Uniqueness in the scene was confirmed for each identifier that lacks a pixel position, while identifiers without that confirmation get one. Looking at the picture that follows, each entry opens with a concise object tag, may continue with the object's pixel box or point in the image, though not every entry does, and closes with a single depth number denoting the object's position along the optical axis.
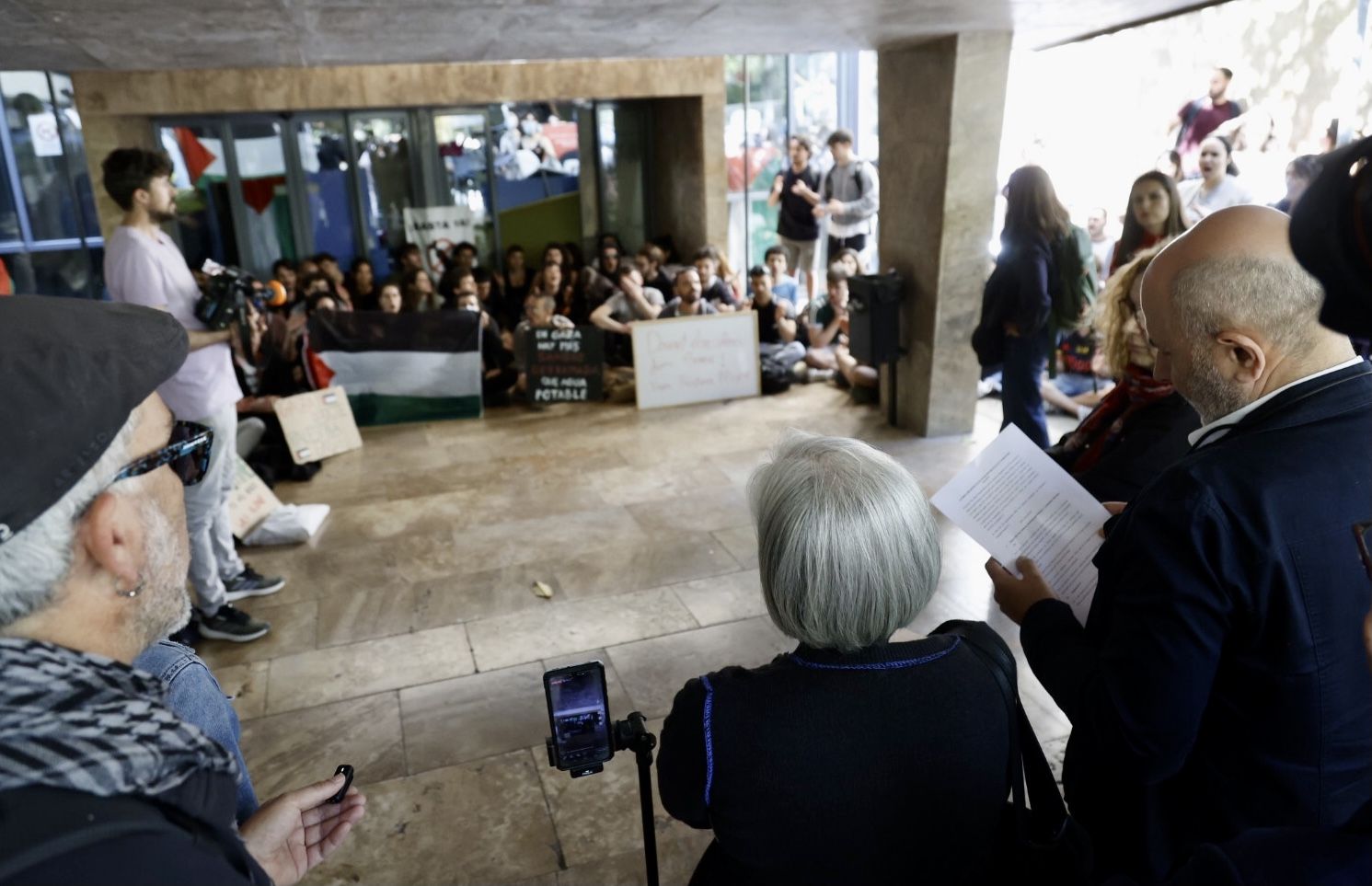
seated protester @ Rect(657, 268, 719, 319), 8.09
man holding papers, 1.42
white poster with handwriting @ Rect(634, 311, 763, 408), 7.62
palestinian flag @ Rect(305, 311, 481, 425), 7.48
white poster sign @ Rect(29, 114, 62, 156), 10.66
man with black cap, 0.77
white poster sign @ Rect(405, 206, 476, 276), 11.51
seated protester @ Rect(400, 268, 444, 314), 9.25
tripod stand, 1.59
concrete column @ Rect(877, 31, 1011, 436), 5.92
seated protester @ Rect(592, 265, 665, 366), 8.35
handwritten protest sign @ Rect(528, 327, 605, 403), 7.83
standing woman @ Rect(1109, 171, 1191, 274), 4.78
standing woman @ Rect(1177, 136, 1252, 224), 7.42
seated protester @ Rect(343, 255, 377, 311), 9.95
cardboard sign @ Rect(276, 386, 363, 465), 6.52
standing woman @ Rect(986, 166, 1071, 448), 5.03
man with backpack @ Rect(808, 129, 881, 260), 10.41
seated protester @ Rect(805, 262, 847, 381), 8.30
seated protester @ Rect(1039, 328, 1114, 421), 7.03
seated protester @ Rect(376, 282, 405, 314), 8.39
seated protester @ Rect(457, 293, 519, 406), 8.02
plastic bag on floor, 5.21
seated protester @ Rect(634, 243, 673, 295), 9.97
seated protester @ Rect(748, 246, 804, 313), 9.60
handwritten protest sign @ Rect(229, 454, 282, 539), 5.24
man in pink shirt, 3.72
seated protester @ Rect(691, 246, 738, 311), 8.76
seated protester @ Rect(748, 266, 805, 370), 8.40
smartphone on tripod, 1.55
